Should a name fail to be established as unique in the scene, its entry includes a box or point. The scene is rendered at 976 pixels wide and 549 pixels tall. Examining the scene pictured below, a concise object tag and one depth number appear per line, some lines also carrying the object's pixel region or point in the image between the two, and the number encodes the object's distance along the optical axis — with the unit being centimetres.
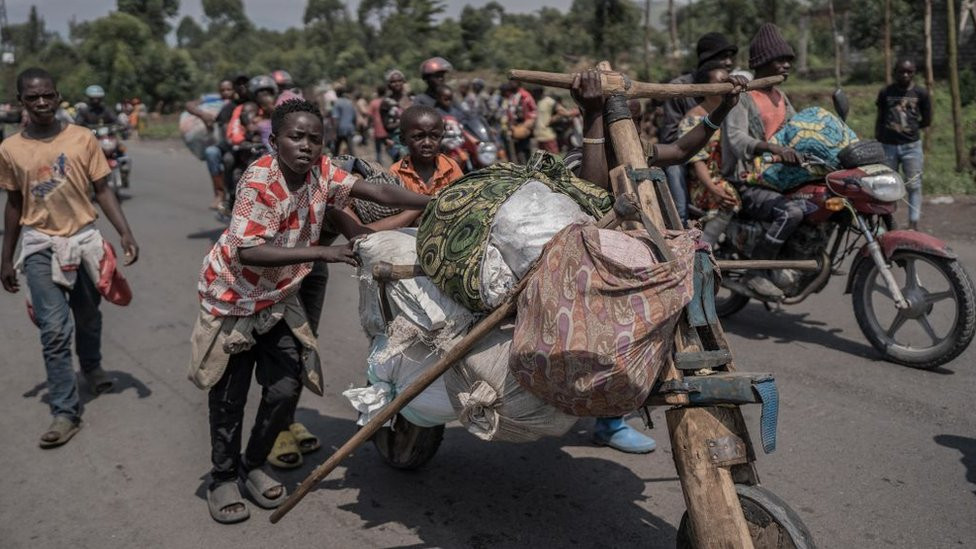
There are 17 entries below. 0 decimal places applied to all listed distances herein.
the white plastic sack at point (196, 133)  1112
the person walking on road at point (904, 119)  933
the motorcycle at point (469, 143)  739
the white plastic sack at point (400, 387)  331
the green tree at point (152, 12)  5859
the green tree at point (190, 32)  11631
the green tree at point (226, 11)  8498
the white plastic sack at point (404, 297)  316
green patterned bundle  294
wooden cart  253
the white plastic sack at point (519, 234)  282
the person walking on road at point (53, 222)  485
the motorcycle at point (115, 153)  1385
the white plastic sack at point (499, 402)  293
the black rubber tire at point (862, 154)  525
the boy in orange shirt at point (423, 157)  439
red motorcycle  512
